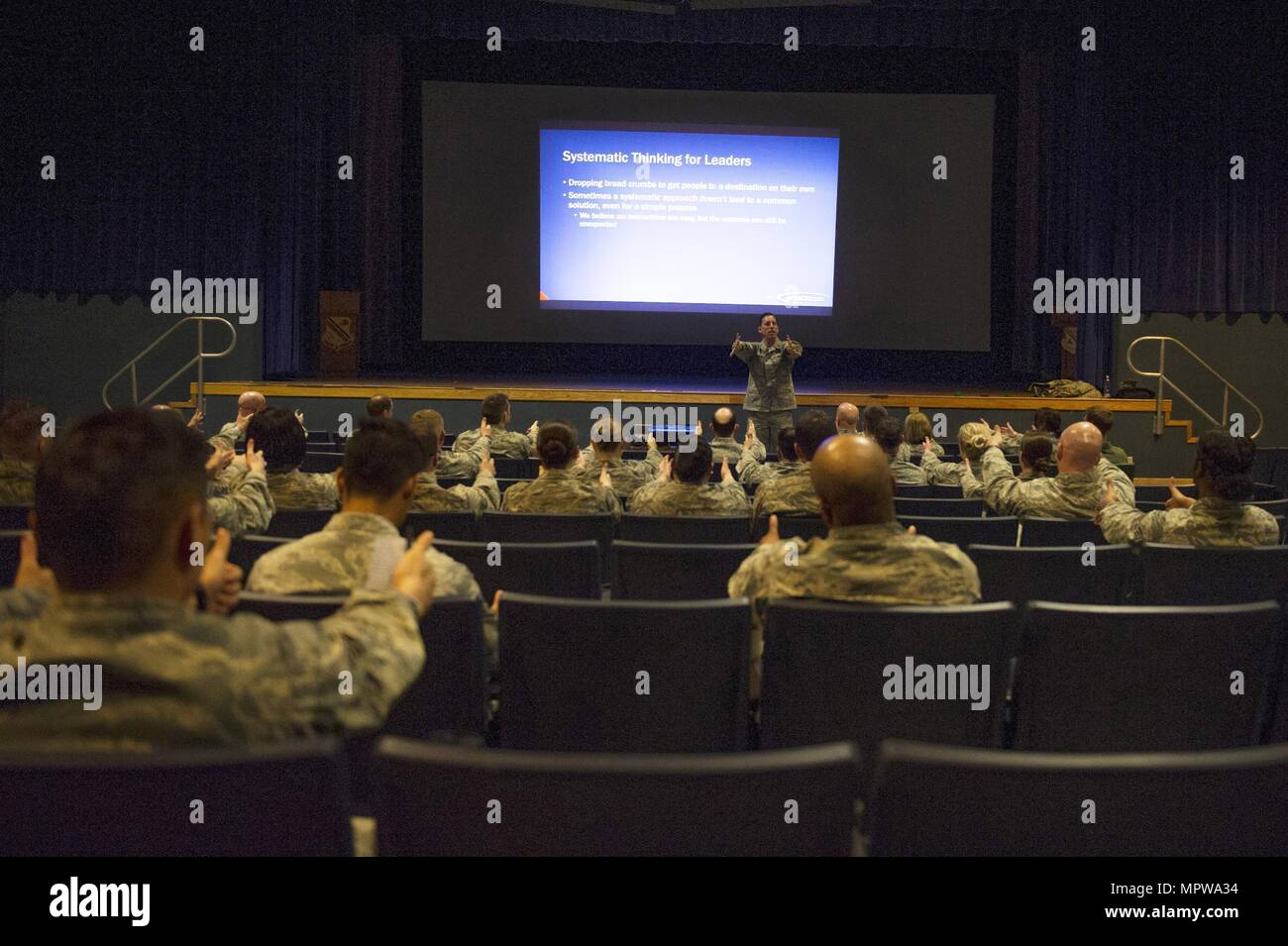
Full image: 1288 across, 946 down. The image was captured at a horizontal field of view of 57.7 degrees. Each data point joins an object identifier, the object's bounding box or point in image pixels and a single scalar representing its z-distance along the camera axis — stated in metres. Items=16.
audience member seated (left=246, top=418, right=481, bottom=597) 2.73
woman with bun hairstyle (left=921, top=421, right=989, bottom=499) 6.56
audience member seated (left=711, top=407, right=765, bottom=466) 6.57
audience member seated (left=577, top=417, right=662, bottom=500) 5.73
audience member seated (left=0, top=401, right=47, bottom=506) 4.37
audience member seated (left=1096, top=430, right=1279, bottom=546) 3.84
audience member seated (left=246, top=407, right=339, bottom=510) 4.54
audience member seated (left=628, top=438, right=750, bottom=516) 4.80
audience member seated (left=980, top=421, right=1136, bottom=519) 4.74
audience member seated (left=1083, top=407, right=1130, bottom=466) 6.20
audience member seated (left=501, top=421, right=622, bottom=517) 4.78
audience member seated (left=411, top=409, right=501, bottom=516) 4.63
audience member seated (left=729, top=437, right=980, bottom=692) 2.71
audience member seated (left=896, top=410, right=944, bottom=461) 7.55
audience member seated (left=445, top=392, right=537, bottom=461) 6.96
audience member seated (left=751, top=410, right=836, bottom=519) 4.67
